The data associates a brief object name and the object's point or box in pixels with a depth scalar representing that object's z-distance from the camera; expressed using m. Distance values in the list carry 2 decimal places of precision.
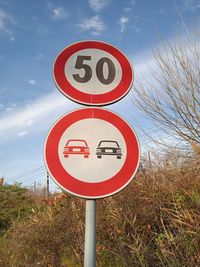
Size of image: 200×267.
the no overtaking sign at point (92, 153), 2.01
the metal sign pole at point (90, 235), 1.98
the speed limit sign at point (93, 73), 2.26
